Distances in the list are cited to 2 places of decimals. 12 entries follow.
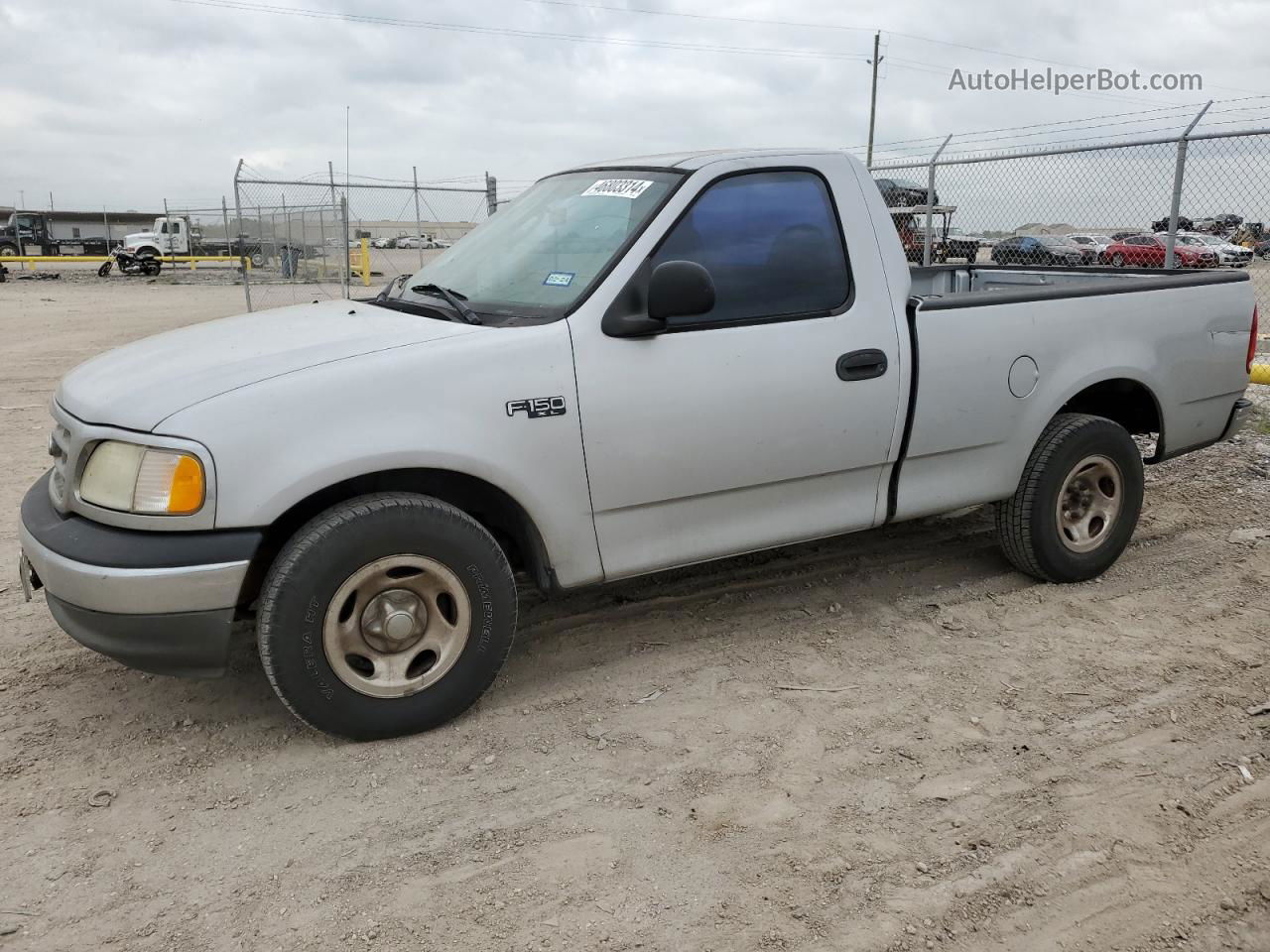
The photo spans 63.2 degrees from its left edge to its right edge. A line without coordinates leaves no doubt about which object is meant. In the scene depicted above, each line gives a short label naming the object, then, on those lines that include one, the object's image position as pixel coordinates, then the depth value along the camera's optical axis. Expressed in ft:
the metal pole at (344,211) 51.70
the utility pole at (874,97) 156.15
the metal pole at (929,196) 36.96
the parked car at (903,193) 41.62
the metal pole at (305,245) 66.34
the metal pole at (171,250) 118.14
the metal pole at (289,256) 65.44
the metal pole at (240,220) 55.88
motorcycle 115.44
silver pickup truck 10.02
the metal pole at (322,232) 62.34
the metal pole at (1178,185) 28.19
